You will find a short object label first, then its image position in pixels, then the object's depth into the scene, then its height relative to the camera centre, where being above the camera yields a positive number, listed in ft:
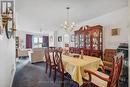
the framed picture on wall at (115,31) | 8.10 +1.44
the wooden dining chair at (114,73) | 3.33 -1.67
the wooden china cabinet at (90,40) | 9.11 +0.40
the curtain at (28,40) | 20.66 +0.96
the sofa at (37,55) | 11.63 -2.17
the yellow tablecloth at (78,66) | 4.36 -1.71
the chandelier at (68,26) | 7.77 +2.06
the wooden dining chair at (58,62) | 5.39 -1.77
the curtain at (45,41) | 22.98 +0.67
